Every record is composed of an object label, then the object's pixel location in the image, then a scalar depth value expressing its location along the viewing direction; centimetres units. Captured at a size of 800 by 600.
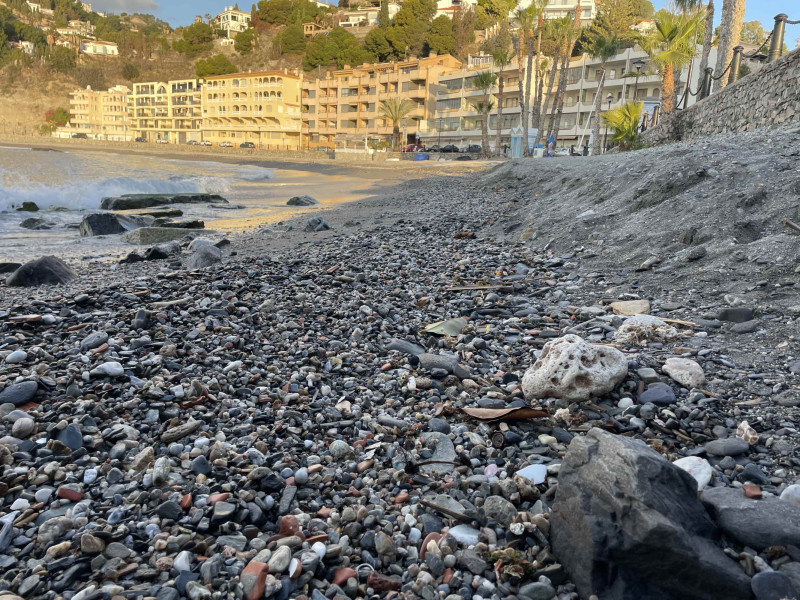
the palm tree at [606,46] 3684
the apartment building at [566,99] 5406
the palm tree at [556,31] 3809
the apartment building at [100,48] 17975
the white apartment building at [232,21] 16461
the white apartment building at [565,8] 8840
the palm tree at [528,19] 3869
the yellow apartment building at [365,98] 7781
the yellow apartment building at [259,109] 9650
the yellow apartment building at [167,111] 11662
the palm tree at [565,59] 3862
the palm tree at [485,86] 5106
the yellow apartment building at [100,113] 13775
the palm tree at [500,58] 5103
